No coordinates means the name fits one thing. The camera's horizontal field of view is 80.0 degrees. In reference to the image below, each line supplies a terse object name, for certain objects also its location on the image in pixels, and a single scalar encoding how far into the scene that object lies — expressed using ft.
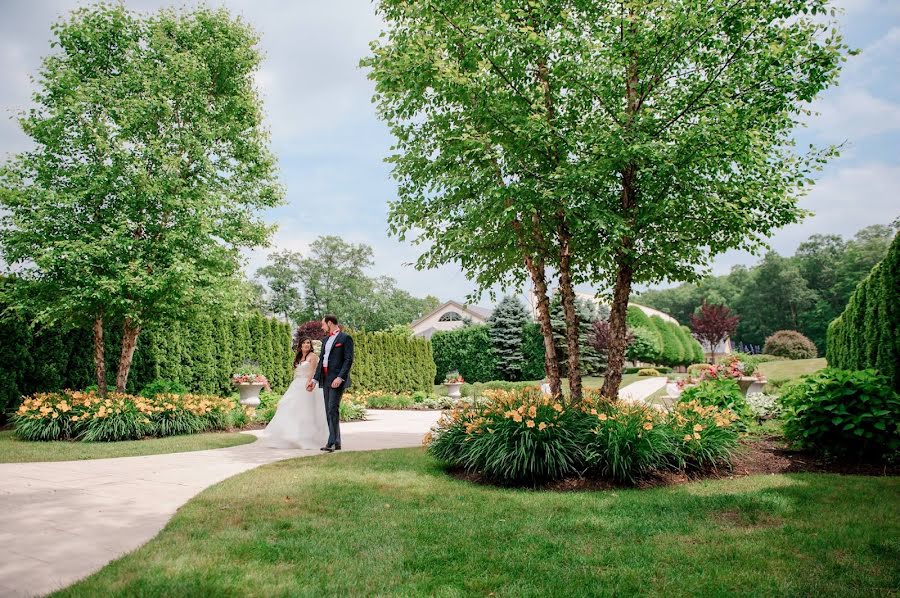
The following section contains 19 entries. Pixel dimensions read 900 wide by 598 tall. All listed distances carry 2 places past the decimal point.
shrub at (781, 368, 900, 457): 18.29
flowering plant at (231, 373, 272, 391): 44.32
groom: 24.23
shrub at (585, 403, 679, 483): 17.02
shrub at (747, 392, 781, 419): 29.68
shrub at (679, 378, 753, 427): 24.71
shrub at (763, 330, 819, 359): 108.17
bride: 26.35
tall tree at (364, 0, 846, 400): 19.75
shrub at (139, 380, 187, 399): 34.55
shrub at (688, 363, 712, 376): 35.86
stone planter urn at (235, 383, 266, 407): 44.68
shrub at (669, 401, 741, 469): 18.12
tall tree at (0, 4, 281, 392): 29.53
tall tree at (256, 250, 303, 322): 166.40
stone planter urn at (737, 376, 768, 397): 36.62
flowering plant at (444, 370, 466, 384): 67.92
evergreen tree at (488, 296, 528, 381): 90.38
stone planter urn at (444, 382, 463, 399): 67.51
